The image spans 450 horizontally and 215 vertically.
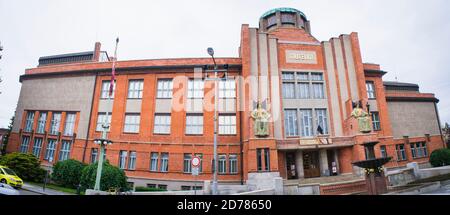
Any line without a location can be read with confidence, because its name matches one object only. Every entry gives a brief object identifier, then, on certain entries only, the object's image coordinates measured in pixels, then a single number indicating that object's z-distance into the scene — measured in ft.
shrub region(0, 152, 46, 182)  59.92
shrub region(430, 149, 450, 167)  71.26
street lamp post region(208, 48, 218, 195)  43.88
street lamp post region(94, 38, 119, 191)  48.48
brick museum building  70.54
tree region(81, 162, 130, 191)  53.21
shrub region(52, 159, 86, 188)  60.64
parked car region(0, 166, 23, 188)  46.11
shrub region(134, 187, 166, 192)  64.28
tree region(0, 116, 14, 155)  75.75
